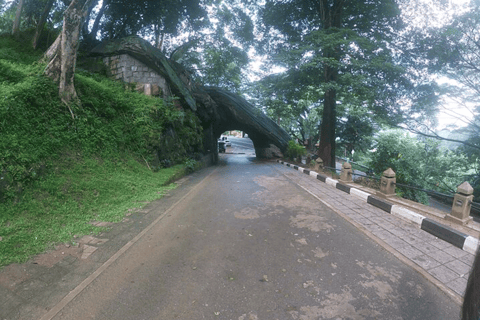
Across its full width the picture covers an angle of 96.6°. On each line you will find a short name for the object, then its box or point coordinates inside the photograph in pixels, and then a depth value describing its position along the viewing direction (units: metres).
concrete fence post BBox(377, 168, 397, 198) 5.76
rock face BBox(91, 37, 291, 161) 10.38
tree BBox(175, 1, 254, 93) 15.88
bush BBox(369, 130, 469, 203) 12.18
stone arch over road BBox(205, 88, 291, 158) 19.19
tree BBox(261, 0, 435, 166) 9.03
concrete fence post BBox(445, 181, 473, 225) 4.18
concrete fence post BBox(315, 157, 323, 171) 11.12
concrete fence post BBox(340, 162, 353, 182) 7.96
